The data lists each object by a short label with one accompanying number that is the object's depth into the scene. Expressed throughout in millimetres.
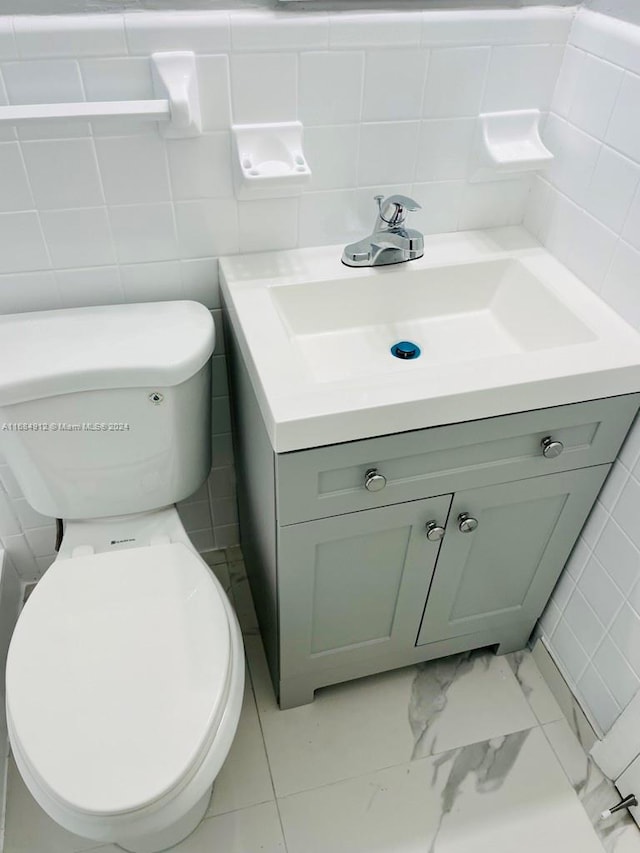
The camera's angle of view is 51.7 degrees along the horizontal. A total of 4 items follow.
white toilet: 933
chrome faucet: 1113
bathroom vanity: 972
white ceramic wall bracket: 965
